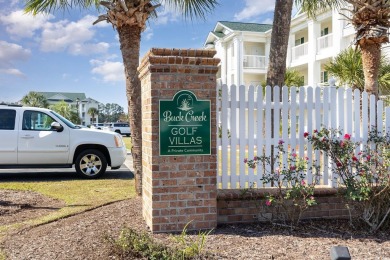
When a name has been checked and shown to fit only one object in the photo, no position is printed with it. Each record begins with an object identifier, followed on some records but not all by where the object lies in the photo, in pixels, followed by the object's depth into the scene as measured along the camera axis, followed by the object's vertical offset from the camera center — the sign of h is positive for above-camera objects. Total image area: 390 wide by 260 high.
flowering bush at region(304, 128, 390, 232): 4.85 -0.51
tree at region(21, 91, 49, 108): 64.09 +6.39
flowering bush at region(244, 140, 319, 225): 4.80 -0.68
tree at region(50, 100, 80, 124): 61.97 +4.16
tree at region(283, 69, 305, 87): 22.48 +3.44
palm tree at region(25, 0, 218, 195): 6.55 +1.68
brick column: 4.63 -0.32
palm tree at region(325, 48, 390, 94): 15.05 +2.54
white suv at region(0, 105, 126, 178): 9.57 -0.15
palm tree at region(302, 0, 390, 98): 8.09 +2.22
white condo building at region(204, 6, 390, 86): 22.97 +6.17
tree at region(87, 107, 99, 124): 89.70 +5.84
